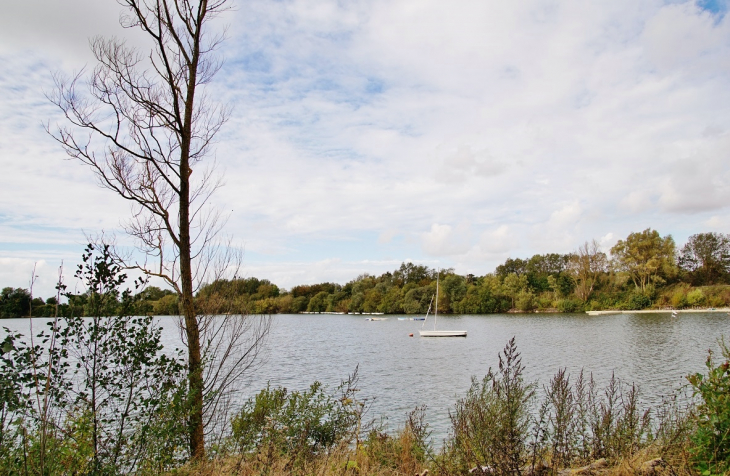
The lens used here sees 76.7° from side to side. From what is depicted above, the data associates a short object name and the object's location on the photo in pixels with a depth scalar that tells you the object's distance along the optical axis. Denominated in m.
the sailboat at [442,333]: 45.05
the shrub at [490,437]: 4.20
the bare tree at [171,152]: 6.94
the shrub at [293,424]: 5.92
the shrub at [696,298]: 73.45
